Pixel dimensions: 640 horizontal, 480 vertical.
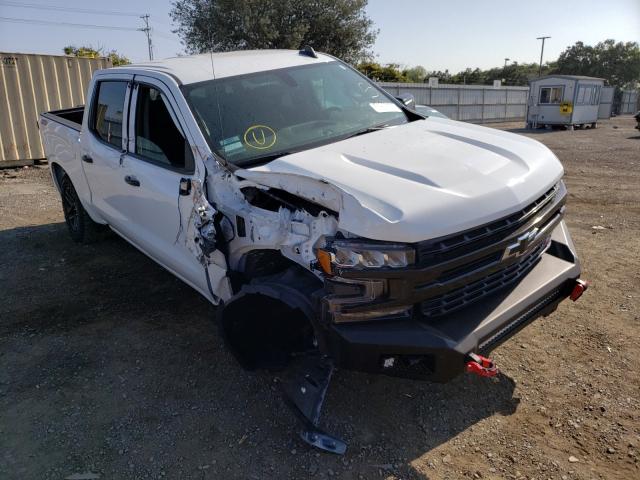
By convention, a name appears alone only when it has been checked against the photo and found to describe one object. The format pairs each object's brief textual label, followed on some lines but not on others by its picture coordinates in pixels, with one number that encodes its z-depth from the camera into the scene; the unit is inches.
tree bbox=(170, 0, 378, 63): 814.5
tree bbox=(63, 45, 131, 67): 982.2
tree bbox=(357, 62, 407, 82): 1094.4
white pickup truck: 90.6
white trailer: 932.3
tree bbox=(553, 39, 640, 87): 2225.6
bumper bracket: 103.0
